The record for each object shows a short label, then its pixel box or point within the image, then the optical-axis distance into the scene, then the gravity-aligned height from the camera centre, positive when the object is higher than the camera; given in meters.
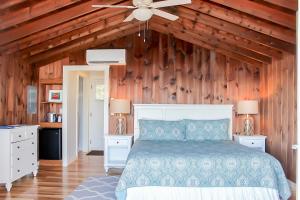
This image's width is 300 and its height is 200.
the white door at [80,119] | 7.65 -0.40
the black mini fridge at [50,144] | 5.78 -0.82
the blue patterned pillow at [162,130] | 4.99 -0.46
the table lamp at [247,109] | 5.20 -0.08
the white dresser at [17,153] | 4.14 -0.77
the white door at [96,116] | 7.86 -0.32
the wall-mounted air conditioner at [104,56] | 5.54 +0.96
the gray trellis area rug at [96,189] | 3.82 -1.26
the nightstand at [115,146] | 5.24 -0.79
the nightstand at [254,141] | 5.08 -0.66
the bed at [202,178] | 3.33 -0.88
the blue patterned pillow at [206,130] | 5.00 -0.46
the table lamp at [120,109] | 5.34 -0.08
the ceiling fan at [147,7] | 3.06 +1.10
